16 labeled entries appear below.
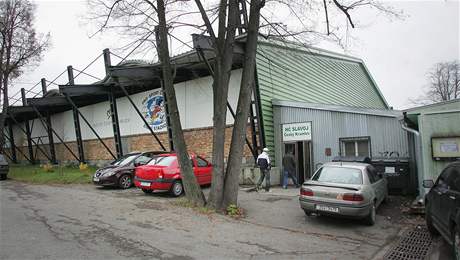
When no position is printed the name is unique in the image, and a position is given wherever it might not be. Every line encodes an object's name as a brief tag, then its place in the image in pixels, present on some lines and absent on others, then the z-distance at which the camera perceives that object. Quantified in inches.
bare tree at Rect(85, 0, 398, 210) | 392.5
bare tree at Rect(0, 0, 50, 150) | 1066.7
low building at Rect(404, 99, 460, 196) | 367.9
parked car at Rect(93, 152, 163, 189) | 574.2
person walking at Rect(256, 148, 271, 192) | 549.0
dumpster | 471.2
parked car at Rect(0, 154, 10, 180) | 842.8
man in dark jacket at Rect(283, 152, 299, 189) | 570.6
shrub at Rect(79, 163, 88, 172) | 894.6
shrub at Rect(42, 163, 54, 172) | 895.8
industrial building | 573.1
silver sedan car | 321.1
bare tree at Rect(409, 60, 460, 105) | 1733.5
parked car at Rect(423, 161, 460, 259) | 213.0
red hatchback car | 489.1
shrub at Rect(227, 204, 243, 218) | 377.1
